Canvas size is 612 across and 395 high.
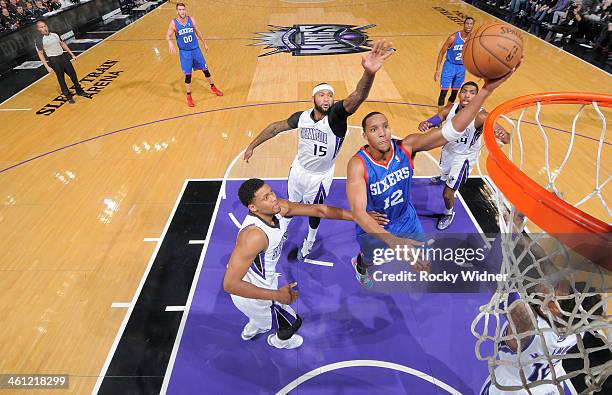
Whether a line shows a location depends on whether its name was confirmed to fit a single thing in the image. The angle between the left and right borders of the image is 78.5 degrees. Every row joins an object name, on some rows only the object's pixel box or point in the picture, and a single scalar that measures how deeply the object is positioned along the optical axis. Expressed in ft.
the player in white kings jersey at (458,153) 14.47
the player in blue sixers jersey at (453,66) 23.03
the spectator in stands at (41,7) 41.11
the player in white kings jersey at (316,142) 12.66
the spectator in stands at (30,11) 39.60
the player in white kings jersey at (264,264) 8.88
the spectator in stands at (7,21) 36.49
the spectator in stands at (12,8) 37.51
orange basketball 8.76
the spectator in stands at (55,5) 43.91
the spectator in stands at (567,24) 38.99
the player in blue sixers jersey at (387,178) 9.82
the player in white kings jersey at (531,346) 7.03
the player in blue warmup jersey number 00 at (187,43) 25.02
